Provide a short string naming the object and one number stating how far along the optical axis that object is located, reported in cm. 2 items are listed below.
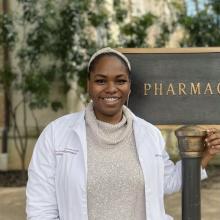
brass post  257
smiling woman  227
